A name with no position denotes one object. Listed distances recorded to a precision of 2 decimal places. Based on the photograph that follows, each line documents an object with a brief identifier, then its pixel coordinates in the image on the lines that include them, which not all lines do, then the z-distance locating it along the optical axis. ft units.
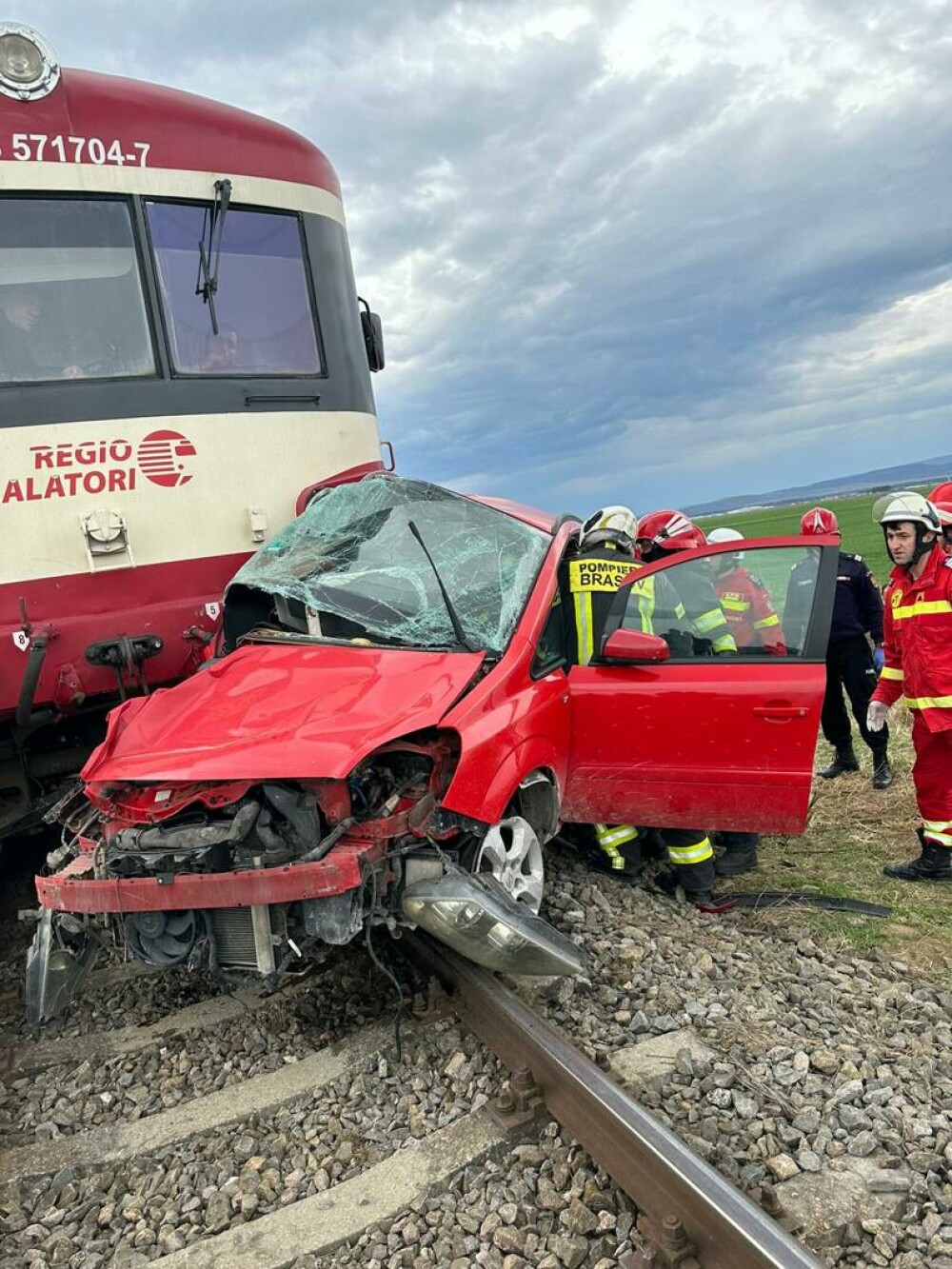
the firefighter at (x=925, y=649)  15.03
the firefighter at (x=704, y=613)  13.65
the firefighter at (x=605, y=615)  14.03
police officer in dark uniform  22.11
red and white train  13.69
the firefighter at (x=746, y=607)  13.56
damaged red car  10.02
